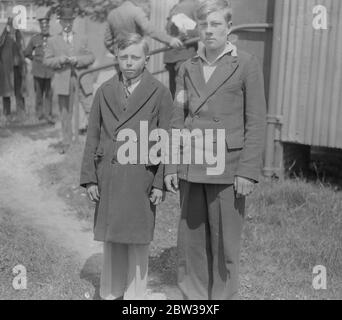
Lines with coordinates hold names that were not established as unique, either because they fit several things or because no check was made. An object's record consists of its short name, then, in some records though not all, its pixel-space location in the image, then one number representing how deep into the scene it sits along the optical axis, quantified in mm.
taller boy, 3598
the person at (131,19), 6375
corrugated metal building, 6207
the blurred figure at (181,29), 6770
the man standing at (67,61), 7680
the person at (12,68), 9445
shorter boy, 3707
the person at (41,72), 9602
